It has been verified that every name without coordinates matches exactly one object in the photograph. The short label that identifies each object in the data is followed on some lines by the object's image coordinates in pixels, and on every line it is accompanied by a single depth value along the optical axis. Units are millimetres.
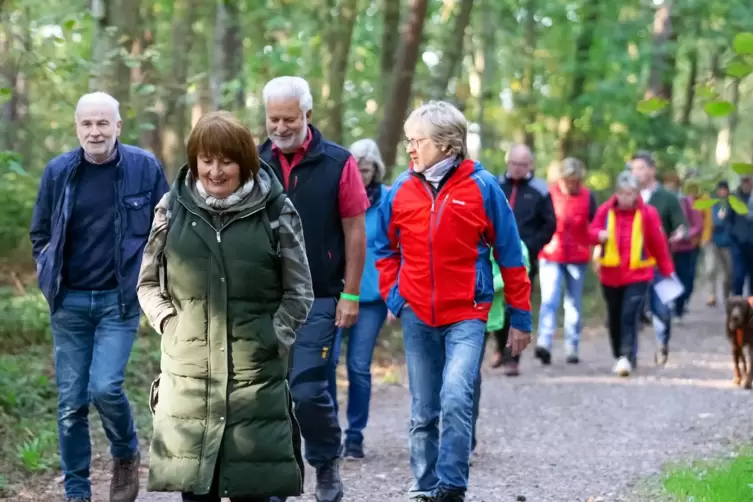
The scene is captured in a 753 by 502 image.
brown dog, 12477
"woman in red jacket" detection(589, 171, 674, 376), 13148
